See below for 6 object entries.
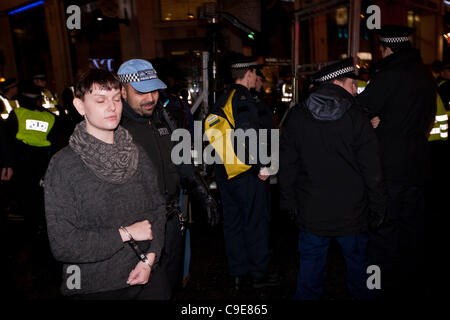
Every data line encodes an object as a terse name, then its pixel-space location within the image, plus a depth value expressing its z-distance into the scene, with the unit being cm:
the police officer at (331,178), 270
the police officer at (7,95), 620
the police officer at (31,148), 489
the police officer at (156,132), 256
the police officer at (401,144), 332
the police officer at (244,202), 347
